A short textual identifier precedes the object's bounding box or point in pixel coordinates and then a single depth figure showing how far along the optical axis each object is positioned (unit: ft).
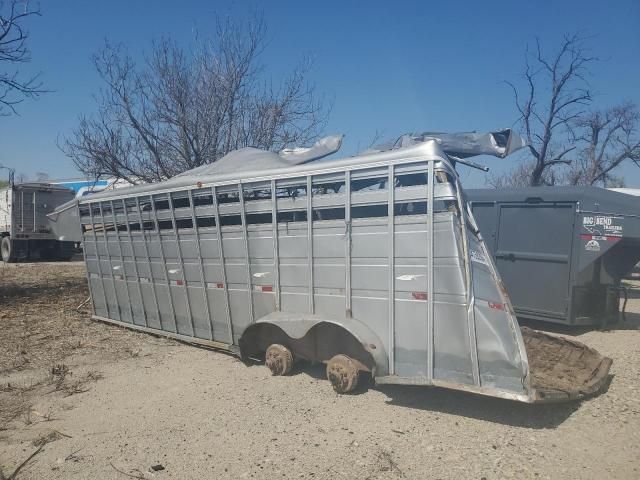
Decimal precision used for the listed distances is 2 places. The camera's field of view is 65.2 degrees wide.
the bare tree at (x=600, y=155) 81.00
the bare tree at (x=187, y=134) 41.63
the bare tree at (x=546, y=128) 58.65
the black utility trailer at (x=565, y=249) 25.40
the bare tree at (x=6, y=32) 37.76
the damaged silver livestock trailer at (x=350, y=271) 14.67
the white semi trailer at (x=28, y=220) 71.56
